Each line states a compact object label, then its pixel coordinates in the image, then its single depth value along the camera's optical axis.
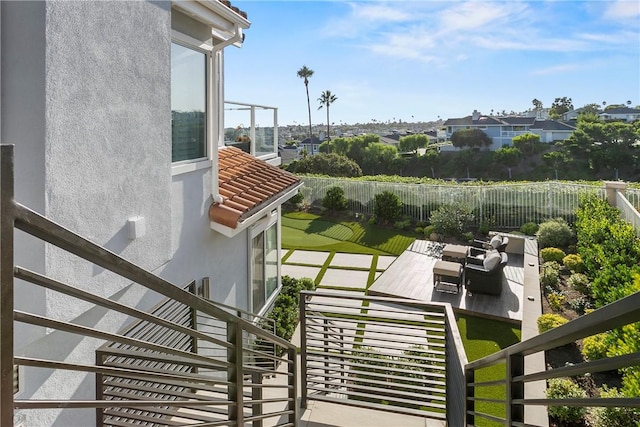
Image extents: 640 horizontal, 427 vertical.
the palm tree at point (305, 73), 58.03
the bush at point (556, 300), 9.57
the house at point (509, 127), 70.50
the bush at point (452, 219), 17.19
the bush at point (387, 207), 19.44
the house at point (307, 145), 84.74
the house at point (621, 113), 82.69
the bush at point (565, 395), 5.43
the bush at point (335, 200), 21.30
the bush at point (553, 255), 13.13
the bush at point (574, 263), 11.76
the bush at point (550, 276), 10.96
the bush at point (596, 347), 6.66
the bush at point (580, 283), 10.10
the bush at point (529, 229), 16.45
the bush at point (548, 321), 7.99
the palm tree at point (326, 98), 63.05
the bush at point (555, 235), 14.66
